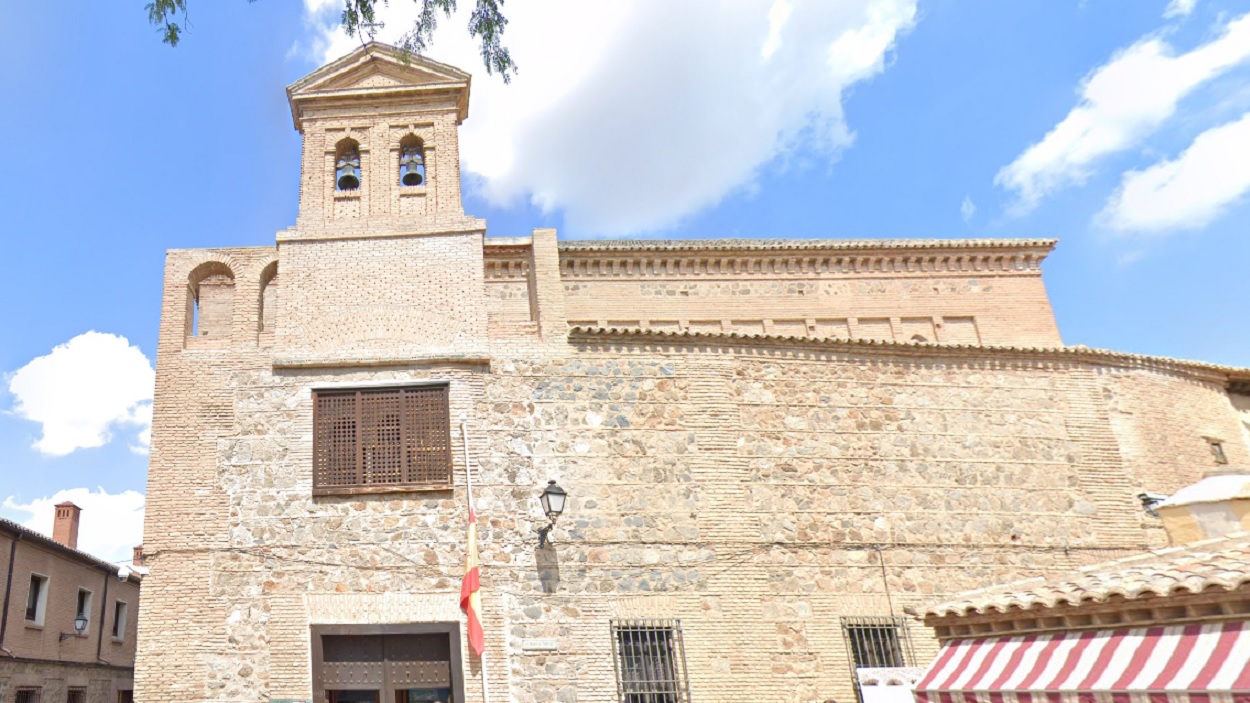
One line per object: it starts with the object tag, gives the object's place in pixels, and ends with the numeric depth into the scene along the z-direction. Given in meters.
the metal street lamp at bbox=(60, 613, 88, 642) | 19.01
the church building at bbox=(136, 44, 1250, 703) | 9.64
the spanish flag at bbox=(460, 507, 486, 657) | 9.39
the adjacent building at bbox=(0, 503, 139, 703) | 16.95
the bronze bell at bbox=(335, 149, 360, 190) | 12.09
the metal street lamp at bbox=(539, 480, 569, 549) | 9.88
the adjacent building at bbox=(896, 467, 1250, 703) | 5.46
